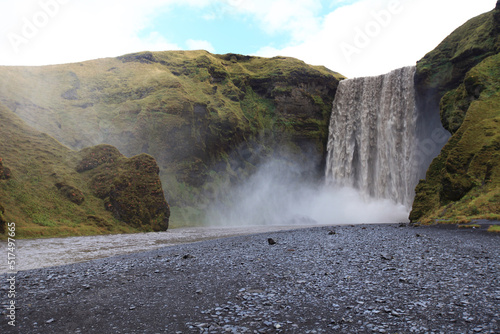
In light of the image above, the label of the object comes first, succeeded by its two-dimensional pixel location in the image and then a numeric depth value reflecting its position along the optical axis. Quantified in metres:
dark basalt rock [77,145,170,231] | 35.44
